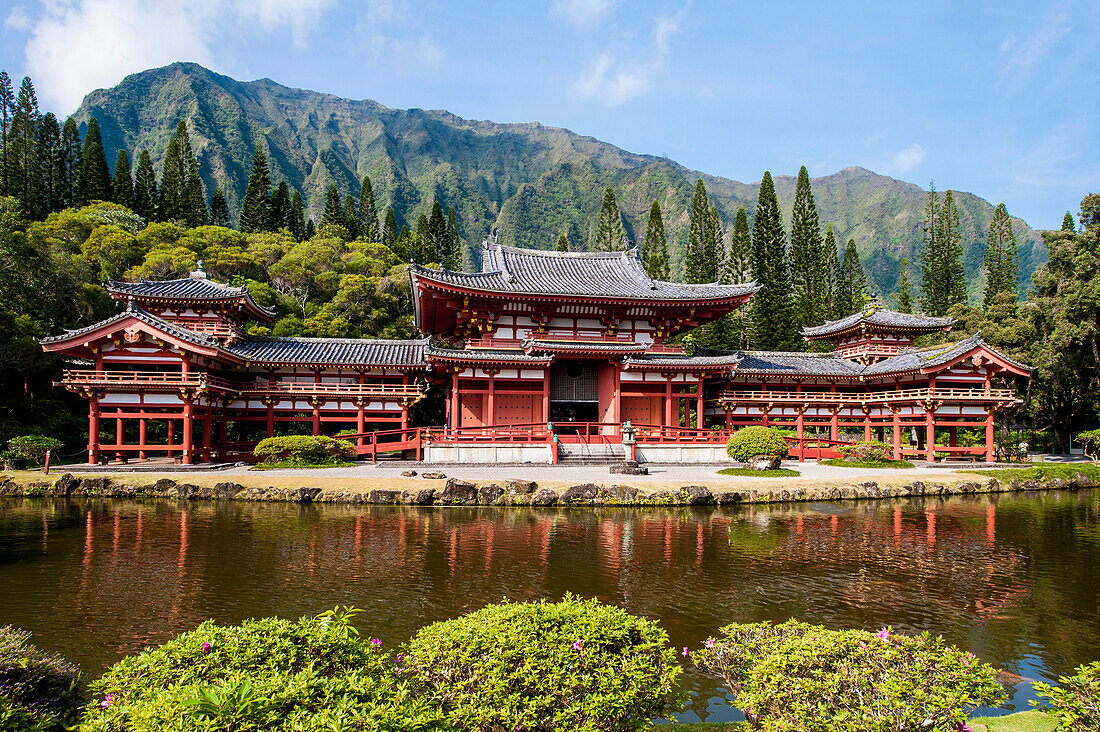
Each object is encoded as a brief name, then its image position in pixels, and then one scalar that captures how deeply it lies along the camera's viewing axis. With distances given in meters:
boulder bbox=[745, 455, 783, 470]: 20.94
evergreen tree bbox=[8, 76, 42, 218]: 47.56
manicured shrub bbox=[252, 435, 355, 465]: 21.38
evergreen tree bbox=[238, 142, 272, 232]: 55.56
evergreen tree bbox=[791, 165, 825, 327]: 50.08
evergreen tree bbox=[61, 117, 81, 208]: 50.56
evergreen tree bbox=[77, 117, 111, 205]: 49.69
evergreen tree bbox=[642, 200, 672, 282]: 55.75
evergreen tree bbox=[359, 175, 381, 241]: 63.47
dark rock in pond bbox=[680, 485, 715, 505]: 15.98
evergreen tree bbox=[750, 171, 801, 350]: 45.50
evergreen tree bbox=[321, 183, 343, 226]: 56.44
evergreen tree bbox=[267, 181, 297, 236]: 56.09
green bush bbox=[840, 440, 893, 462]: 23.88
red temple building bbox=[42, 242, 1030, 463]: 22.53
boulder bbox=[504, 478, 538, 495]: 16.16
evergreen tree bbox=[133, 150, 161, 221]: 52.60
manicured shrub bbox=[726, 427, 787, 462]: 20.95
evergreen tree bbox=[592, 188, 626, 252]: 62.34
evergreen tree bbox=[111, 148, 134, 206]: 51.66
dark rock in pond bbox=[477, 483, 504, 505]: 15.98
